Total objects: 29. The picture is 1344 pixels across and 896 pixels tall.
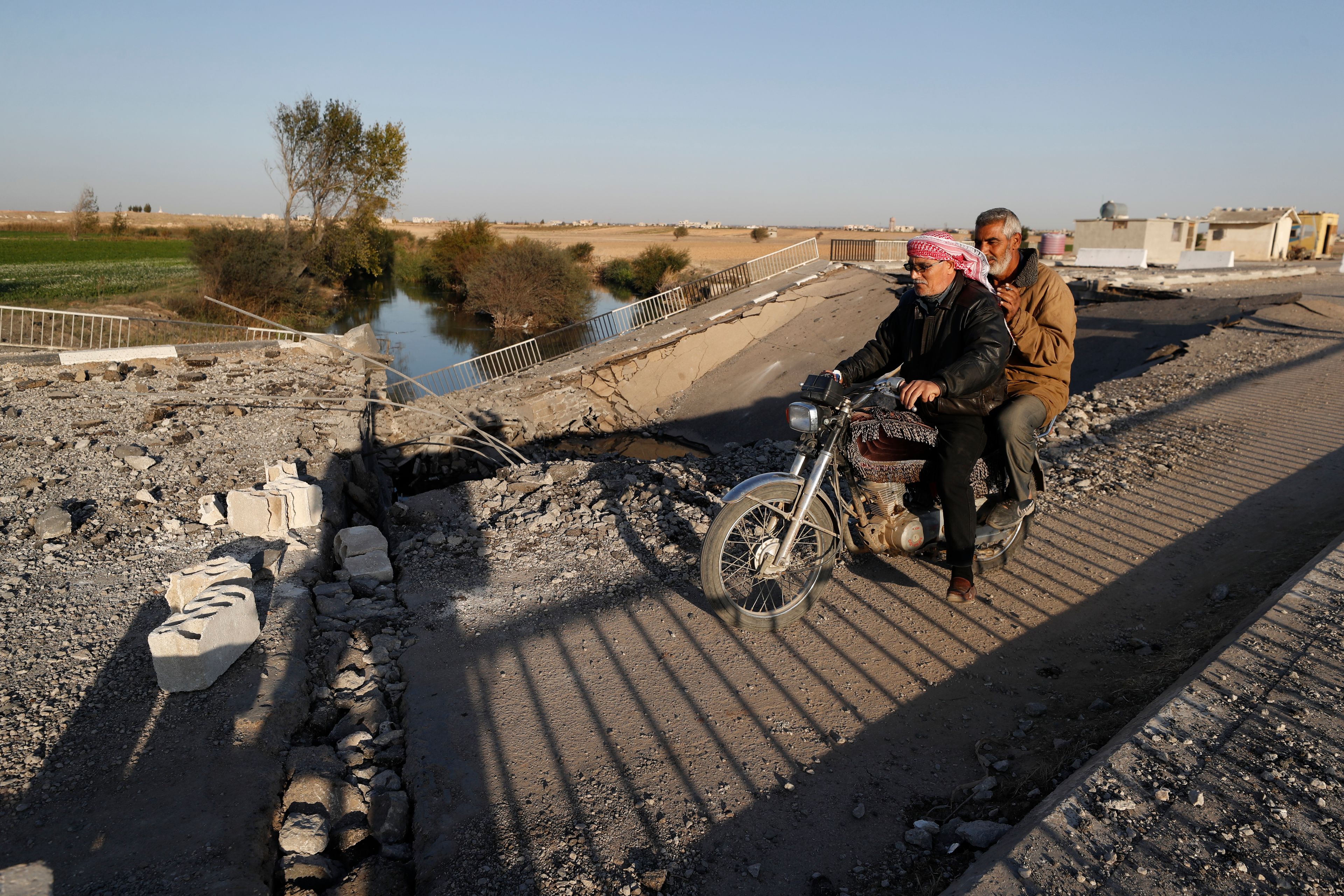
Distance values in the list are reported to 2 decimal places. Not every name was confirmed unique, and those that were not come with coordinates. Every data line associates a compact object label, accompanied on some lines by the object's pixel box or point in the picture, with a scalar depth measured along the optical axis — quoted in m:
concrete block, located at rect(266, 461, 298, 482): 6.41
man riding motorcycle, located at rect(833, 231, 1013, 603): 4.00
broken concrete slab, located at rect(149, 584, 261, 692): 3.46
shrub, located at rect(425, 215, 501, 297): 51.53
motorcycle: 4.01
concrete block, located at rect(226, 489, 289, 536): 5.52
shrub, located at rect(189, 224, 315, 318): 28.52
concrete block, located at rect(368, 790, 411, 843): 2.97
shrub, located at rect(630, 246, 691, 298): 53.00
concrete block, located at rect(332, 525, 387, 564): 5.30
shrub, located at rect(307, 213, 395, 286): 37.97
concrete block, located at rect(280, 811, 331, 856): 2.80
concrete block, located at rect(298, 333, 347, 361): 13.12
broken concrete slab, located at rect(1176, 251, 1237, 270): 38.44
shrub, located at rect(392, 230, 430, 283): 62.75
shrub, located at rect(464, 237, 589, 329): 39.22
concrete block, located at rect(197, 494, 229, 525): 5.68
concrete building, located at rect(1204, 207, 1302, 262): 46.38
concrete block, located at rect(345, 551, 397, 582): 5.14
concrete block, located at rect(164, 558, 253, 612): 4.16
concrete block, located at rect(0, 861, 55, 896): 2.16
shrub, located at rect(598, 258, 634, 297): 57.88
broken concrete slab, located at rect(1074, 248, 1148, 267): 39.47
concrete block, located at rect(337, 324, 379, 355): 14.73
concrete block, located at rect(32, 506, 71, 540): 5.28
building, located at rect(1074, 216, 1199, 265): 40.41
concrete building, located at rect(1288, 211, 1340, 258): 48.75
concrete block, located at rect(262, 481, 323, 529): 5.56
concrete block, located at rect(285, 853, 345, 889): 2.71
